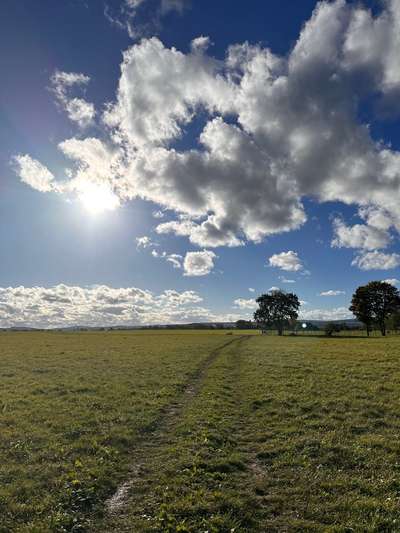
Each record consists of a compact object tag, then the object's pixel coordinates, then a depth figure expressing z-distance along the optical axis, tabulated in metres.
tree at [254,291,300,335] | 129.88
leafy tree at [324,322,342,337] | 119.69
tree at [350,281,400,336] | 99.62
